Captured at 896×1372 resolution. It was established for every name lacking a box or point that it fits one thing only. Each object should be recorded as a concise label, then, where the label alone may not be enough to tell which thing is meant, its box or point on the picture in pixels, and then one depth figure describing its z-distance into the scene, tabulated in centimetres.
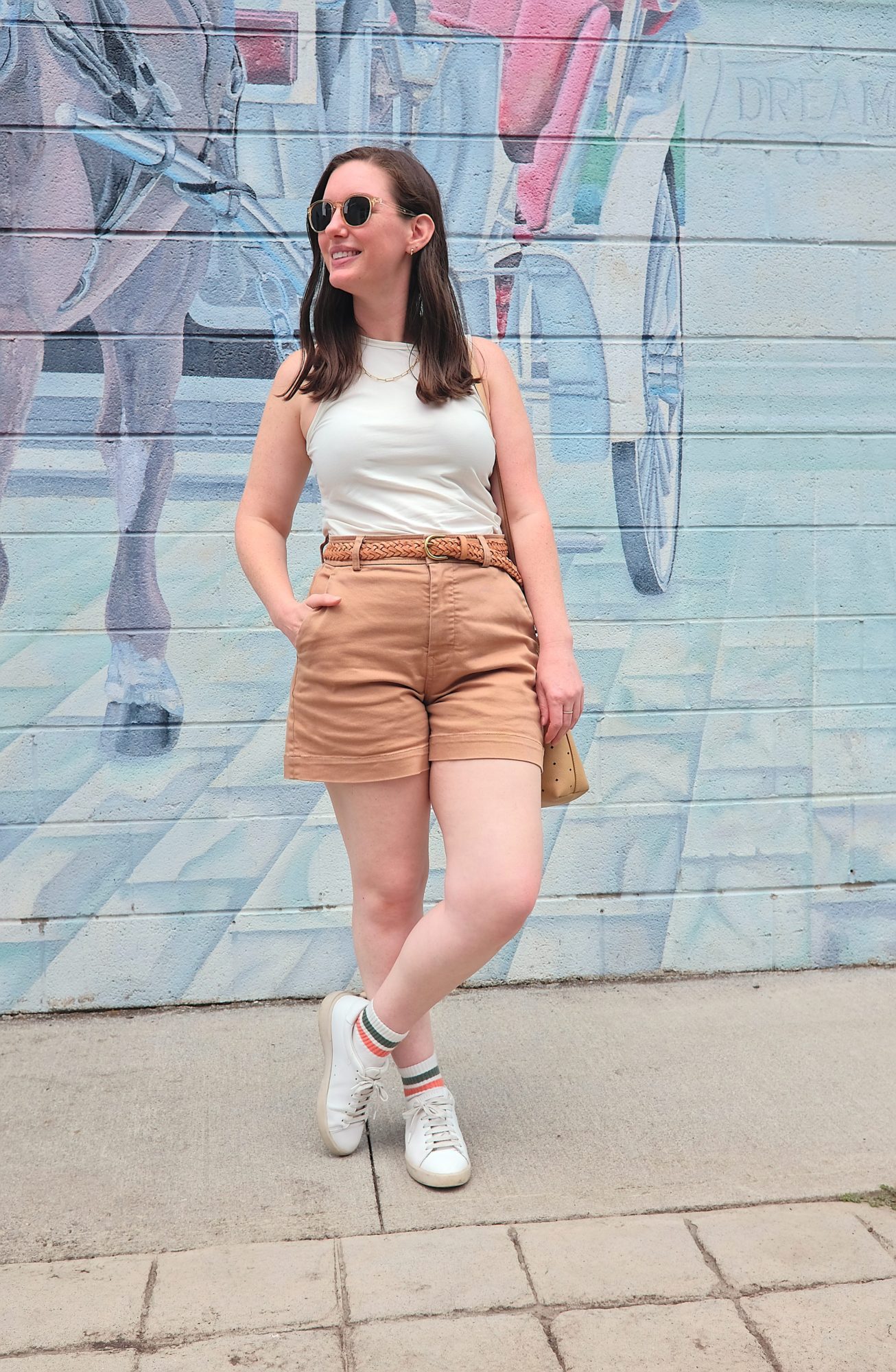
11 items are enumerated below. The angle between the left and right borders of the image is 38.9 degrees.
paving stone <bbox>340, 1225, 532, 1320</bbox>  210
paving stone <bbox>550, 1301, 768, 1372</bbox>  194
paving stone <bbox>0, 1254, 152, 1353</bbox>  204
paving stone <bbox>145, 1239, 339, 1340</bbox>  206
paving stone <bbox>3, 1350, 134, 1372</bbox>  195
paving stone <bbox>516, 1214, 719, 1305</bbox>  214
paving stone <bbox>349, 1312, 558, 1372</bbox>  194
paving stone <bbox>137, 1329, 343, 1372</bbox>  194
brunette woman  237
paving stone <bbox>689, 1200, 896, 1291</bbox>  219
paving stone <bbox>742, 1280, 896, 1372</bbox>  195
